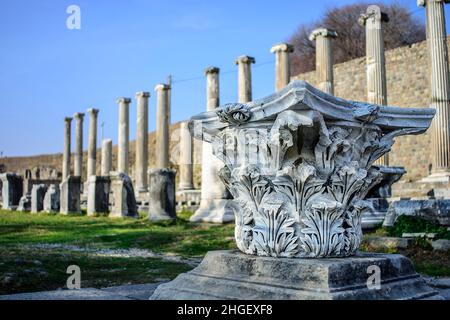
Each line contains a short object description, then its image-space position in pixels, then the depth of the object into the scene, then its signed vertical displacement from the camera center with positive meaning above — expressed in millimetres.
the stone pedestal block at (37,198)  20719 +126
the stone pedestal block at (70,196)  18734 +171
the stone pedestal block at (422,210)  8516 -254
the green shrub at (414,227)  8180 -524
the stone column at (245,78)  19516 +4373
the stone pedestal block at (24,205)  21552 -139
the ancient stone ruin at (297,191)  3369 +37
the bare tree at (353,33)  37247 +11548
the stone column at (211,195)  13148 +75
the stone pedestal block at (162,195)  14000 +114
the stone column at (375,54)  15344 +4148
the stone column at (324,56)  17391 +4565
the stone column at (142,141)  25516 +2787
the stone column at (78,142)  31297 +3442
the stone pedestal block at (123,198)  15977 +54
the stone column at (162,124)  23859 +3377
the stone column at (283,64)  19266 +4802
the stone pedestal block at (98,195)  17547 +174
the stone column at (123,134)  27172 +3361
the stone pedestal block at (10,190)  23094 +508
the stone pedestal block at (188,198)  20683 +27
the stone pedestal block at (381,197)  9898 -33
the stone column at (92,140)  29422 +3398
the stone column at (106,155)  29794 +2521
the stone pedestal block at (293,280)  3086 -518
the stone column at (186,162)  23656 +1699
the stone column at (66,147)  32031 +3234
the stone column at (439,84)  15016 +3120
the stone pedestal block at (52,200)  20011 +39
